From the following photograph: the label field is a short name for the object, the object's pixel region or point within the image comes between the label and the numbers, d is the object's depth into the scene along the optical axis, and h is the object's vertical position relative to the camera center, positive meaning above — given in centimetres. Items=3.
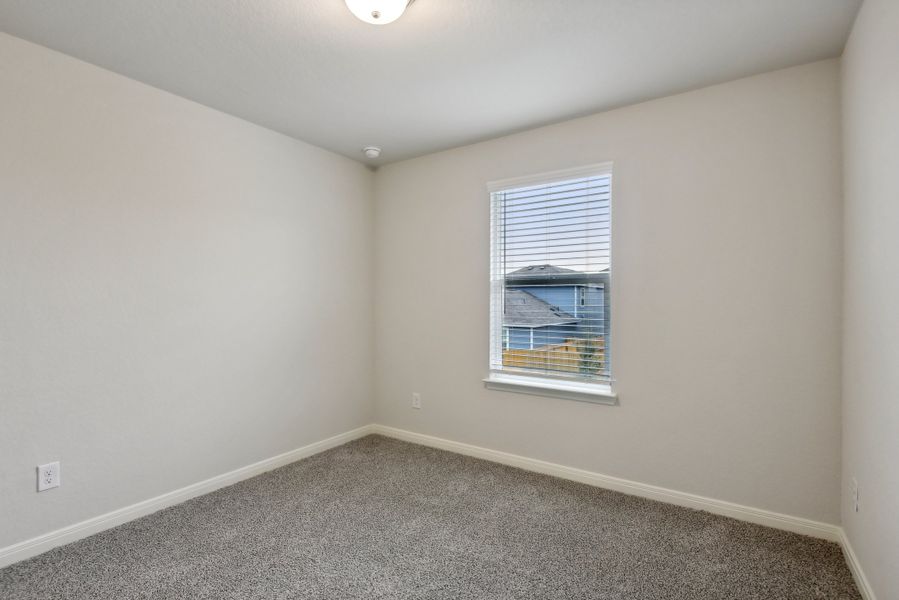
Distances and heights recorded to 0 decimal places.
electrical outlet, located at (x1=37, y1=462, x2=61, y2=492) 213 -84
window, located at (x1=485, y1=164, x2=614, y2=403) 291 +11
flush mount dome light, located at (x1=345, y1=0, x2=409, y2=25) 171 +110
